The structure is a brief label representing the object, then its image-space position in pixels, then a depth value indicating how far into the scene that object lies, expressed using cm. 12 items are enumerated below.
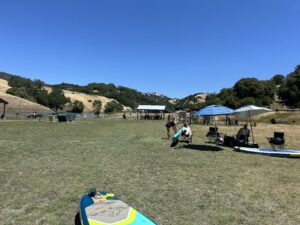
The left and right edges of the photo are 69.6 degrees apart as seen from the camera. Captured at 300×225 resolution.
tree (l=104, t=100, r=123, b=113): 11061
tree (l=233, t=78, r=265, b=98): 7379
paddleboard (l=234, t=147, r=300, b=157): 939
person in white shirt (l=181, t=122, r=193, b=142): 1295
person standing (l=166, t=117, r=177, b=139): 1496
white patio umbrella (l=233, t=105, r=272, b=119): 1175
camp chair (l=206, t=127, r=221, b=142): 1392
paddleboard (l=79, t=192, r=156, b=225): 349
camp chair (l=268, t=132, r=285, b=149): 1095
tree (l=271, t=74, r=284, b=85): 9715
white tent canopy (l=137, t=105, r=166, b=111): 5172
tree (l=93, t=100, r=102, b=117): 10563
